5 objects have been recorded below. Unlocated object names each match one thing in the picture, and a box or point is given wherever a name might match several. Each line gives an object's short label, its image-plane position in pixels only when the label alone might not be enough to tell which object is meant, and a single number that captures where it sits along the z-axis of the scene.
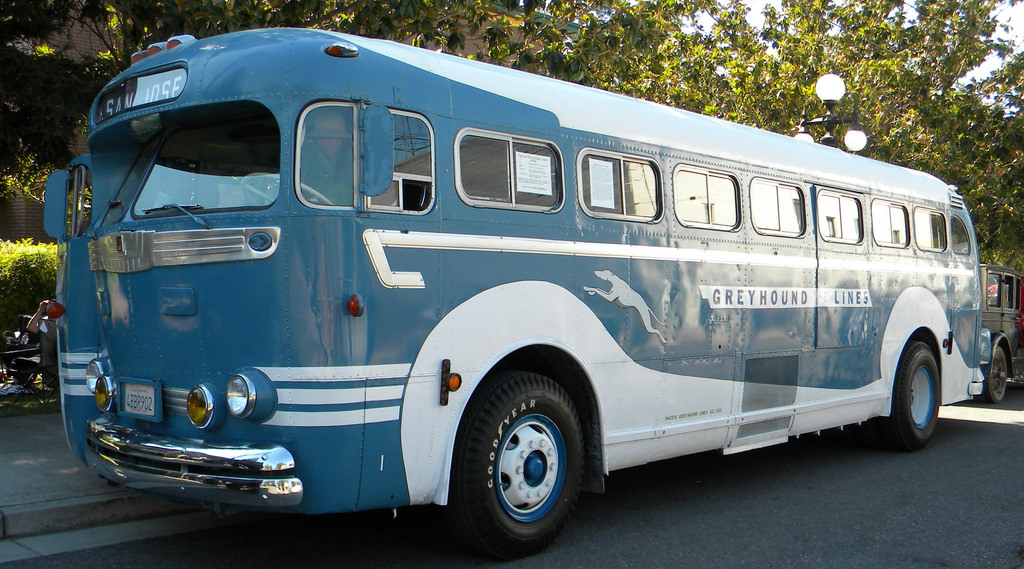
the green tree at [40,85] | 11.66
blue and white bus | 5.02
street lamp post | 13.04
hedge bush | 14.80
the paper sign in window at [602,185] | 6.46
